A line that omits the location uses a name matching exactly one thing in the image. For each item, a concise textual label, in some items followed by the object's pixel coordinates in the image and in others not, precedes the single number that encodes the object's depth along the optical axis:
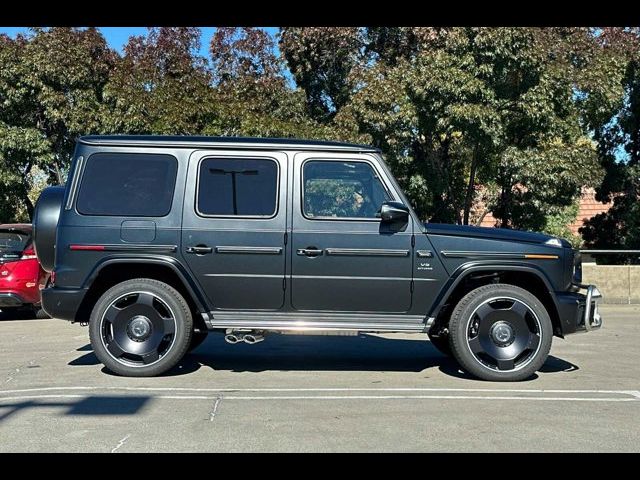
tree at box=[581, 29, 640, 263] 17.92
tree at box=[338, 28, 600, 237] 14.64
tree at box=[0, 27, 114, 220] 17.19
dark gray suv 6.90
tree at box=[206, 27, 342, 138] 16.47
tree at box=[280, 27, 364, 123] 19.08
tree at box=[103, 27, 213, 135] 16.56
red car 11.26
